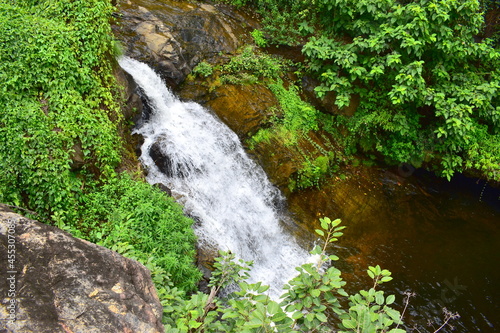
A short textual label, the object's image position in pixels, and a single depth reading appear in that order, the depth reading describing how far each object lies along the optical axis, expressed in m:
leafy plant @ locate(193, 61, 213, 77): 8.99
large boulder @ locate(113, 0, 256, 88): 8.78
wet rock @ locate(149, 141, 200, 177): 7.16
